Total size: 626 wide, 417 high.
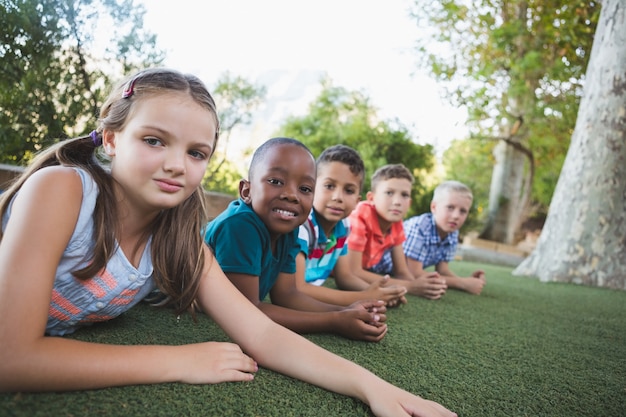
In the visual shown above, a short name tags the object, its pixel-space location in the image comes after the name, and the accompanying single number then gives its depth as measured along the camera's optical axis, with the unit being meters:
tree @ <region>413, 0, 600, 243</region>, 10.97
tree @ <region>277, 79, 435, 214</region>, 9.37
